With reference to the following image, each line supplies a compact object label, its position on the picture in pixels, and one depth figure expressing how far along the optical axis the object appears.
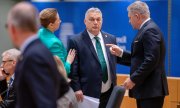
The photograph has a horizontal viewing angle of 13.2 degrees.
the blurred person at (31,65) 3.50
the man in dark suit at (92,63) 7.85
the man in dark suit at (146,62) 7.35
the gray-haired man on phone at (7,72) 6.22
